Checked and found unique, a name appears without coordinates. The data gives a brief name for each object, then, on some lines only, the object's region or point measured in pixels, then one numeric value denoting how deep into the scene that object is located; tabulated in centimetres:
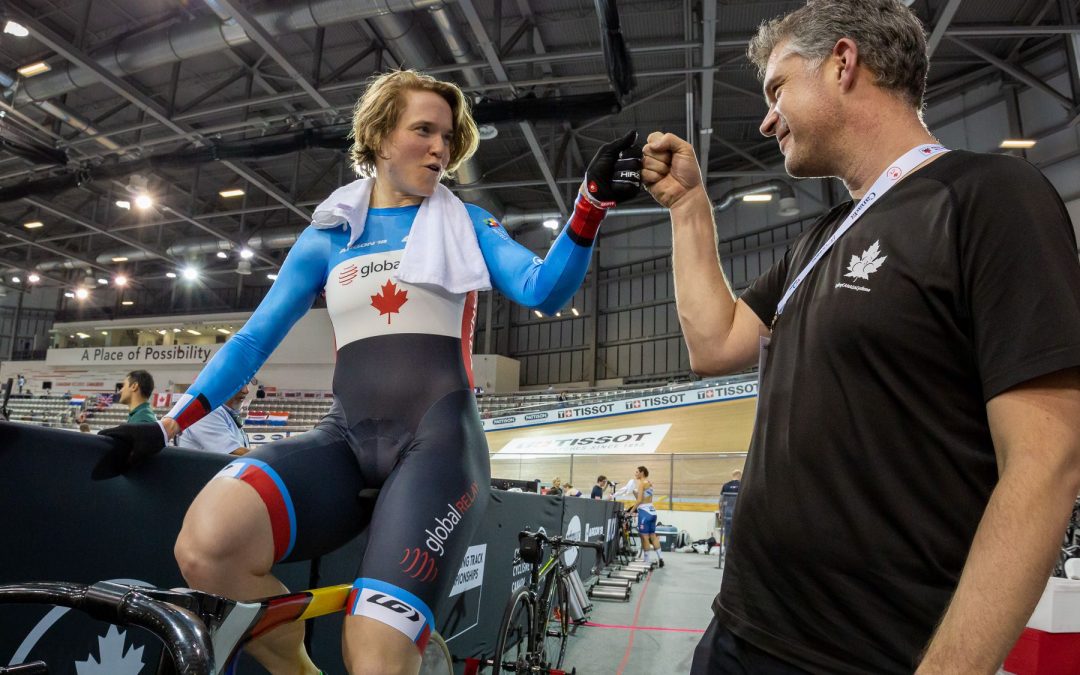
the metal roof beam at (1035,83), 1307
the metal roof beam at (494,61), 1017
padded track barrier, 130
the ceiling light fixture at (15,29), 1054
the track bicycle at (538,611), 347
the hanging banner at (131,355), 2670
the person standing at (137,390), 546
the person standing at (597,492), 1101
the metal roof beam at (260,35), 1023
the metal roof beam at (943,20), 968
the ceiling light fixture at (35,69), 1264
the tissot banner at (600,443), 1448
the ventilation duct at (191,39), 985
